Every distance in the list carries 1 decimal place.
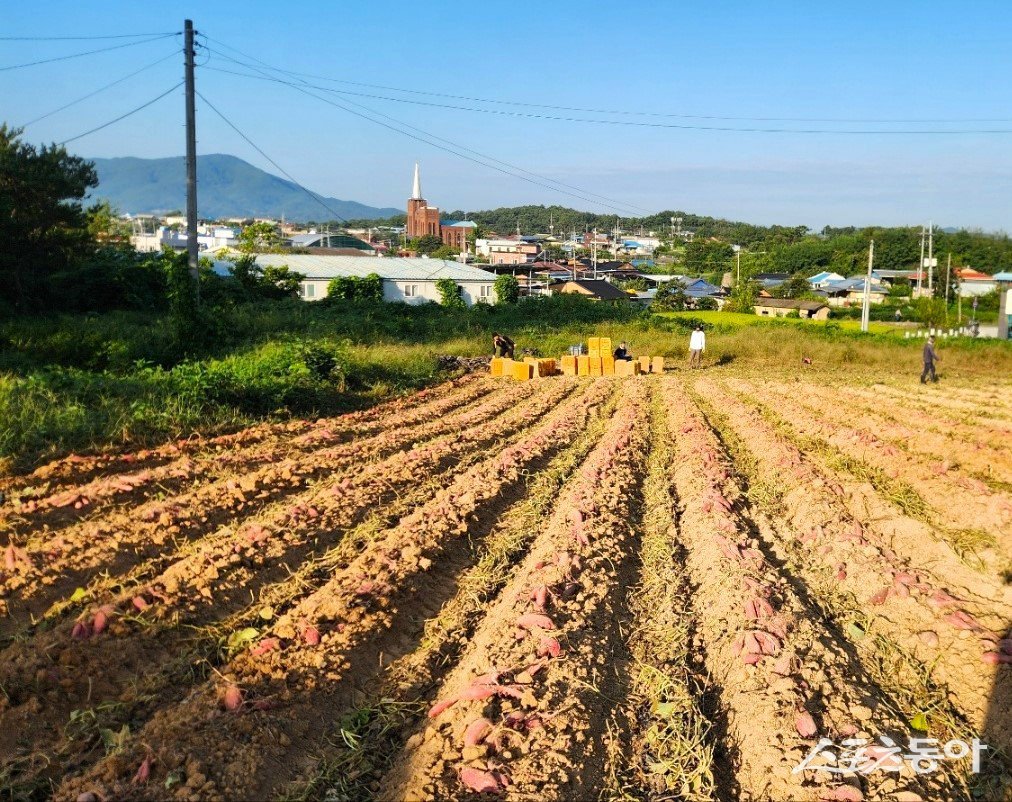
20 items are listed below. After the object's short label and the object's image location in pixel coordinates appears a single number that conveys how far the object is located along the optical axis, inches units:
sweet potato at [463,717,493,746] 143.6
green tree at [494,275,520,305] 1825.8
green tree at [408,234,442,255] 4227.6
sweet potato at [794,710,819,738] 150.9
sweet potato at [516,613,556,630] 190.5
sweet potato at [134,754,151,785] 129.6
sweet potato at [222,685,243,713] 153.0
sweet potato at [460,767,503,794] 131.6
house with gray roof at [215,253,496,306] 1581.0
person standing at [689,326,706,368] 882.8
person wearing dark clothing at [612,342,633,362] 826.8
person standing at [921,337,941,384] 782.5
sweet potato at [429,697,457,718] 156.8
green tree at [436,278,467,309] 1681.8
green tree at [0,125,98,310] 825.5
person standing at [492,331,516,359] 843.4
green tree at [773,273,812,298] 2716.5
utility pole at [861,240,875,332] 1483.8
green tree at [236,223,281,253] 2069.1
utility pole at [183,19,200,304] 675.4
